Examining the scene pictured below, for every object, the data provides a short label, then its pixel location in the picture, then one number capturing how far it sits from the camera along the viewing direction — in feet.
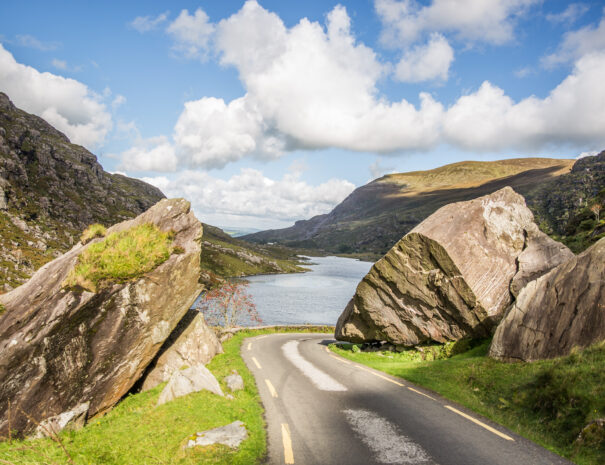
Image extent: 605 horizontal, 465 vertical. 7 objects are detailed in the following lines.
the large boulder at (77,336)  38.50
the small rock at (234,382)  45.64
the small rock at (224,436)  26.68
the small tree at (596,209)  149.60
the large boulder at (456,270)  62.85
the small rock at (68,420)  36.47
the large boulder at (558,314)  38.63
